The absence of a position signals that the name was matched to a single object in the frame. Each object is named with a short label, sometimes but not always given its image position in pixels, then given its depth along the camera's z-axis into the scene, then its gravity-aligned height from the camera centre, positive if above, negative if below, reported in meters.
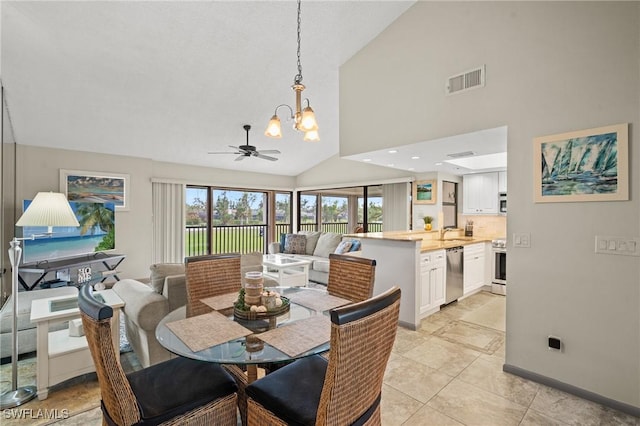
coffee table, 4.80 -0.97
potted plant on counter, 5.18 -0.14
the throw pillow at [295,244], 6.59 -0.67
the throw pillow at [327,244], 6.19 -0.62
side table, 2.21 -1.04
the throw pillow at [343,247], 5.46 -0.61
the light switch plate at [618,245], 2.04 -0.21
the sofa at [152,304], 2.41 -0.75
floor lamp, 2.14 -0.08
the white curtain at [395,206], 6.05 +0.16
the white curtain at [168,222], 6.07 -0.18
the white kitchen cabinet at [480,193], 5.25 +0.37
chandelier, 2.11 +0.69
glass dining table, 1.33 -0.62
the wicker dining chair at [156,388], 1.15 -0.82
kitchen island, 3.52 -0.69
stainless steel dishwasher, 4.18 -0.84
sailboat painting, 2.09 +0.36
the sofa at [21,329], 2.67 -1.07
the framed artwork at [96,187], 5.02 +0.46
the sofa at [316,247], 5.58 -0.70
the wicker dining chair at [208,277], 2.24 -0.50
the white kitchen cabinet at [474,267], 4.58 -0.83
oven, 4.94 -0.86
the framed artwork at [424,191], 5.43 +0.41
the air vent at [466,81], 2.75 +1.25
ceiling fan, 4.61 +0.98
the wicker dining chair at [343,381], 1.05 -0.68
